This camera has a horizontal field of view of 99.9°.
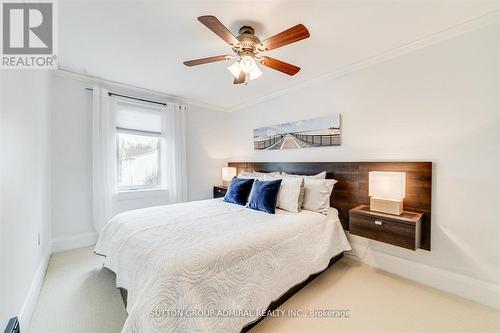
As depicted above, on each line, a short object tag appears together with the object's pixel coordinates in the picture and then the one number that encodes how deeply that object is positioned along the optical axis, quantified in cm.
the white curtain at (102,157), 308
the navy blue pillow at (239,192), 298
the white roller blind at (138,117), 343
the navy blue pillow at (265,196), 254
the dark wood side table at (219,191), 412
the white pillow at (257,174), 335
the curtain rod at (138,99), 324
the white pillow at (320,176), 285
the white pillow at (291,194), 255
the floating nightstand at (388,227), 195
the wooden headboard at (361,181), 216
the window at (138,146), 347
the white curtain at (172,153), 381
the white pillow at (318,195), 257
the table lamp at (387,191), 212
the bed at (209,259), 124
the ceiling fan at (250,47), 157
